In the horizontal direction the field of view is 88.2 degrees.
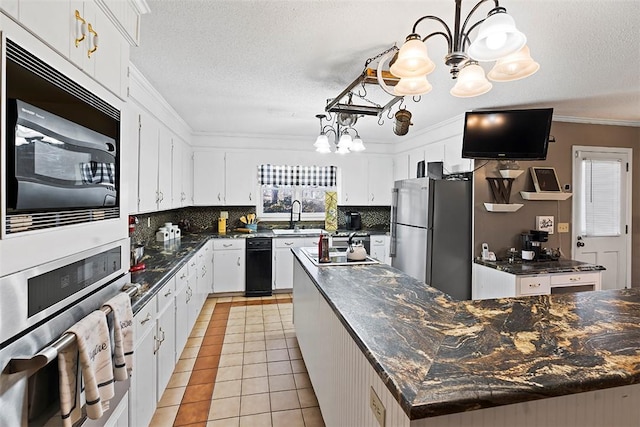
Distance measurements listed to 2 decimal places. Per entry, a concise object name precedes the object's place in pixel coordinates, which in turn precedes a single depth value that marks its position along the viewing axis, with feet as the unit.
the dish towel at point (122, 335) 4.28
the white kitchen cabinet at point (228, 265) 15.66
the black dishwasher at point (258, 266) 15.99
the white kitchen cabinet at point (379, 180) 18.38
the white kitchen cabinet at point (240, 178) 16.79
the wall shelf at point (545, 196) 11.78
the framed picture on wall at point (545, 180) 11.97
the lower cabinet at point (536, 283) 9.98
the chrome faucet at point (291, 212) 18.39
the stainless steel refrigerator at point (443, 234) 11.60
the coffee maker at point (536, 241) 11.35
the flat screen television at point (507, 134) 10.66
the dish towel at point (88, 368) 3.24
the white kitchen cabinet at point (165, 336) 7.10
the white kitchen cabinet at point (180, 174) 12.67
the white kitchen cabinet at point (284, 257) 16.17
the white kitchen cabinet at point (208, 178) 16.34
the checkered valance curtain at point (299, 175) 17.85
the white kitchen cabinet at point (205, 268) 12.53
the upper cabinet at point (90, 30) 3.08
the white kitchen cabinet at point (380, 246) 17.03
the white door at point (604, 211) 12.66
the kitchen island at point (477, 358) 3.16
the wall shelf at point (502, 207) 11.58
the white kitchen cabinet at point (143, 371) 5.64
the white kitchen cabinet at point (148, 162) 9.07
